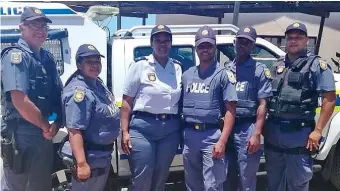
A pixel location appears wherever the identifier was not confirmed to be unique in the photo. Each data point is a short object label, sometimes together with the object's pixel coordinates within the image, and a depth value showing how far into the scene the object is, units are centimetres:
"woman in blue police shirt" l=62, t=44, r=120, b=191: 250
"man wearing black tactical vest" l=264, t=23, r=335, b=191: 295
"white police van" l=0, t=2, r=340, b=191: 337
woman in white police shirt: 291
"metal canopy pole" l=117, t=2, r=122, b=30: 709
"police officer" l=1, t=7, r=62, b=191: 253
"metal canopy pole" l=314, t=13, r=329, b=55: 848
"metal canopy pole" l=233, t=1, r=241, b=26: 727
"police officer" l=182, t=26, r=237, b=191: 288
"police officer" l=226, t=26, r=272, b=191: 298
